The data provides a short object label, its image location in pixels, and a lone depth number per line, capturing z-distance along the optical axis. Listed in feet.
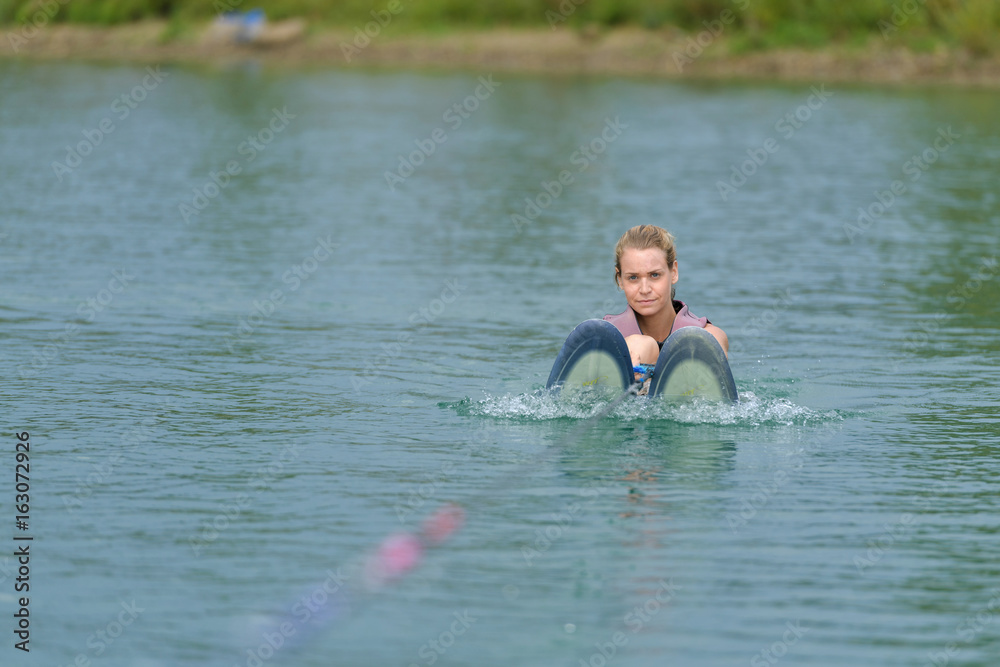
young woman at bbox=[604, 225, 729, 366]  61.57
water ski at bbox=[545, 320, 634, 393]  62.03
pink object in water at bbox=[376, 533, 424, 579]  45.88
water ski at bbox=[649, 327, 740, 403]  61.67
